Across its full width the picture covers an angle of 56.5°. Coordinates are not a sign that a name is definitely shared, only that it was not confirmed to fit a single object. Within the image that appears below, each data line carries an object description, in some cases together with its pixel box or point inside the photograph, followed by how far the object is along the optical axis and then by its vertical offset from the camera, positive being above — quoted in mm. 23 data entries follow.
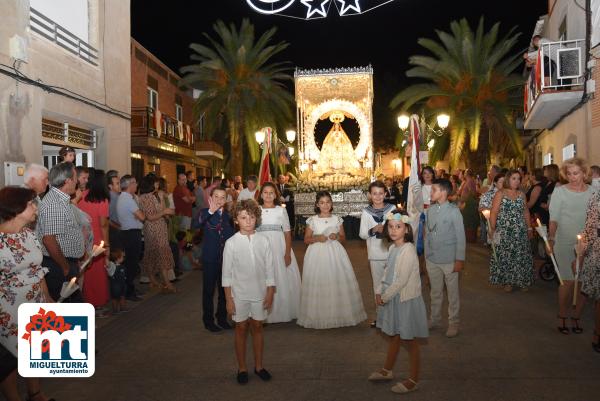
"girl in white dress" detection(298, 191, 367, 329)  6789 -884
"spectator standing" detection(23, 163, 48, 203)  5518 +342
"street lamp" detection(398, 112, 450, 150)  18420 +2901
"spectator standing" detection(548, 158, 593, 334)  6418 -195
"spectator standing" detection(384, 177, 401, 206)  17194 +326
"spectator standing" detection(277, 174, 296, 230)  17781 +424
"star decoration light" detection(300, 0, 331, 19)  11977 +4289
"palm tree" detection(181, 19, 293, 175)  23531 +5249
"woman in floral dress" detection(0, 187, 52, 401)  4012 -377
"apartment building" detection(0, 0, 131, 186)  9391 +2598
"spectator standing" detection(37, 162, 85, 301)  5367 -203
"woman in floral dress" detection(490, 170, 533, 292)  8586 -496
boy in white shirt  5000 -678
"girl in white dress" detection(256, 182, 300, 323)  7043 -458
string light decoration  11750 +4291
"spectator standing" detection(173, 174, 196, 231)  12727 +151
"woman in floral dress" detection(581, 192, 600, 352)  5648 -556
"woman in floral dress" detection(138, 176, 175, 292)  9008 -457
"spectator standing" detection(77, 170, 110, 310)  7312 -254
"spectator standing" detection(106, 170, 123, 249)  8438 -6
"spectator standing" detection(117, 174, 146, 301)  8435 -281
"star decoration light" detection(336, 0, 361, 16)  11883 +4274
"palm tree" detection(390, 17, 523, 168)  21484 +4721
